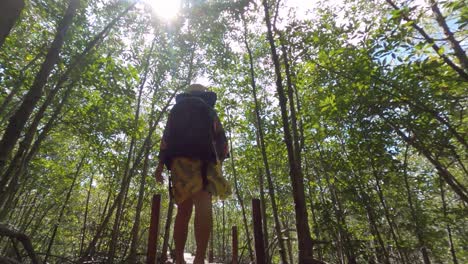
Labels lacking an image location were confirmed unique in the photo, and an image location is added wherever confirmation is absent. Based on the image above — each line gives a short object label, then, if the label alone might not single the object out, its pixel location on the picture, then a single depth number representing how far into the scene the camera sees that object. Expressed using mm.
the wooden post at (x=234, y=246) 3784
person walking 2383
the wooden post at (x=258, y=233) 2742
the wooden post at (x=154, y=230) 2932
